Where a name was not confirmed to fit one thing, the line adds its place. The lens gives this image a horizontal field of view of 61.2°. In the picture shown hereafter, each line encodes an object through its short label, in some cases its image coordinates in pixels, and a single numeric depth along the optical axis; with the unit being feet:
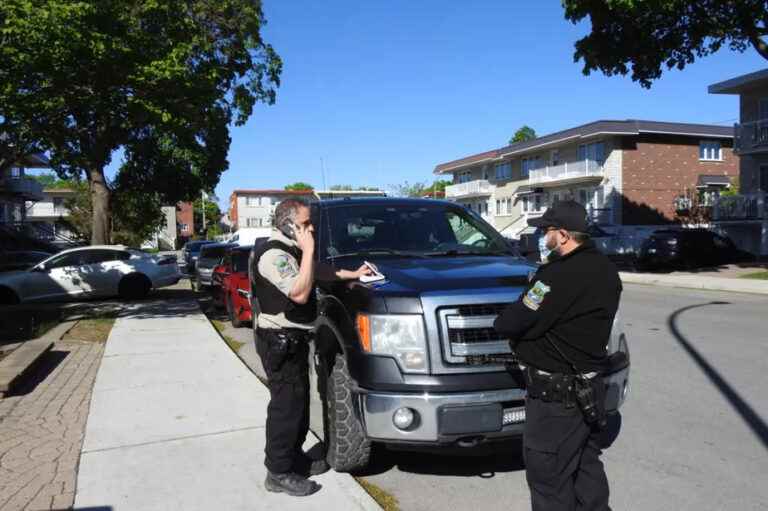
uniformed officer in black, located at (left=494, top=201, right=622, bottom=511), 9.48
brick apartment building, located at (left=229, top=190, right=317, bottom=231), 299.99
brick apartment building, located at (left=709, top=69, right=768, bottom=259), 87.92
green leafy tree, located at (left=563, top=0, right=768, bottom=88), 59.52
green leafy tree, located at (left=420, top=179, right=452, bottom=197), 358.53
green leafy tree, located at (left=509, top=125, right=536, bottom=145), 293.43
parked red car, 36.96
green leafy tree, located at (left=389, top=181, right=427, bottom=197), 225.50
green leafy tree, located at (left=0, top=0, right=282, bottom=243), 29.60
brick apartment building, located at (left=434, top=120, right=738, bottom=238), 124.26
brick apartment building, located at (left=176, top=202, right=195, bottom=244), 341.60
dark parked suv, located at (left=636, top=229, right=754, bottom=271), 74.90
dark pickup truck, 12.09
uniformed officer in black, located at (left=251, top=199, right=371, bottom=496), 12.82
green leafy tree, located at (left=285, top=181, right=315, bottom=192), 458.58
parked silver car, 51.80
